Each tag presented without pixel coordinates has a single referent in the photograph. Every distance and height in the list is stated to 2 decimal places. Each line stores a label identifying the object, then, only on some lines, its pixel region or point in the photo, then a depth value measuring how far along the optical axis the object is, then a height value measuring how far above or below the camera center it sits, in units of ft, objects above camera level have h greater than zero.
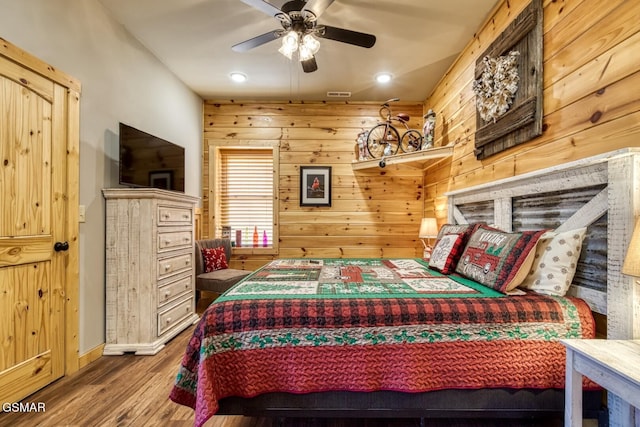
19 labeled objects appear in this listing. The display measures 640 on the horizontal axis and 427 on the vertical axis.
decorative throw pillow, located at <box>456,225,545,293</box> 5.14 -0.83
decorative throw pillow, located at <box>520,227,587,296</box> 4.97 -0.84
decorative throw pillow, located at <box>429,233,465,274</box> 6.91 -0.97
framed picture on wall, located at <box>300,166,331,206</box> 13.93 +1.35
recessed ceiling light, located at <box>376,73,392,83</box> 11.44 +5.48
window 14.53 +1.11
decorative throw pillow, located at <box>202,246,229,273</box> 11.73 -1.86
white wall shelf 10.83 +2.30
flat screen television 8.00 +1.62
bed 4.48 -2.15
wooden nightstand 3.15 -1.85
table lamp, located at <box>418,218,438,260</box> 11.18 -0.53
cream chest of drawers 7.82 -1.56
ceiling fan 6.42 +4.45
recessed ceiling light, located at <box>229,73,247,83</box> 11.39 +5.46
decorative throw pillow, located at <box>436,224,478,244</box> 7.34 -0.39
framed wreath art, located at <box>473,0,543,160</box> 6.29 +3.14
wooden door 5.56 -0.32
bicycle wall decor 12.68 +3.52
